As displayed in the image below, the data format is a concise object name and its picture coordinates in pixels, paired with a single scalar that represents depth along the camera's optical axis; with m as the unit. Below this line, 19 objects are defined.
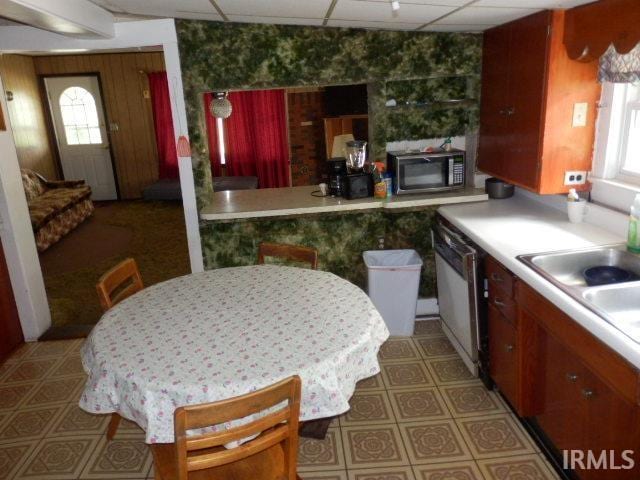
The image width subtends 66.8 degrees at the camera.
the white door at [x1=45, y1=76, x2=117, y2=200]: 7.62
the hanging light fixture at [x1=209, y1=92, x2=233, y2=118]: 5.16
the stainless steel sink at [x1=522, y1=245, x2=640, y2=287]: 2.22
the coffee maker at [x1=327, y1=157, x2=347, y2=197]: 3.47
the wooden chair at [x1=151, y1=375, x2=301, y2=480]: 1.33
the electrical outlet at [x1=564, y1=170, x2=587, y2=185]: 2.69
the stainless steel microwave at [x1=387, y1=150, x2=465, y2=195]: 3.33
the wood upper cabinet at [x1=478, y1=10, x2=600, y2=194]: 2.49
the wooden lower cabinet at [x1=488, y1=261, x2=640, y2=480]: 1.62
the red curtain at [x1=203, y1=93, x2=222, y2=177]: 7.07
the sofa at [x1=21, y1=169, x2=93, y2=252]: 5.52
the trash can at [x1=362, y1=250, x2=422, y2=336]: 3.21
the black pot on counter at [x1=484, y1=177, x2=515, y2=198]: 3.35
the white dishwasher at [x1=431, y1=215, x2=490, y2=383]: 2.64
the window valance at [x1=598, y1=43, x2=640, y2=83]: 2.08
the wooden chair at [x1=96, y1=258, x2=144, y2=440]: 2.29
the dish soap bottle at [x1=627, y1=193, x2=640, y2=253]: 2.18
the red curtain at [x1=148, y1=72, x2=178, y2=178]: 7.55
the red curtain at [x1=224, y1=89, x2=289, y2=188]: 6.90
